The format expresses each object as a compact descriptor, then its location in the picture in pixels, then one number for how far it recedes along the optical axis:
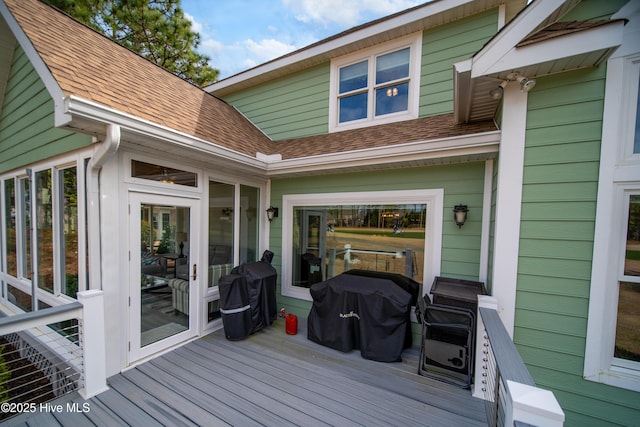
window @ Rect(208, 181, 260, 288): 3.88
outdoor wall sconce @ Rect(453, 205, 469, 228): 3.14
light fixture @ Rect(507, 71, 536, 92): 2.25
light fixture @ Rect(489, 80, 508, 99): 2.45
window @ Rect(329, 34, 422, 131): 4.03
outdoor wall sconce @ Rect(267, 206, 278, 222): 4.68
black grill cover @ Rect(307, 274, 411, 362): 3.06
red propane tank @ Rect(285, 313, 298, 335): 3.76
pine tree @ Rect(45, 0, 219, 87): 8.18
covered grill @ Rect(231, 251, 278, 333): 3.65
